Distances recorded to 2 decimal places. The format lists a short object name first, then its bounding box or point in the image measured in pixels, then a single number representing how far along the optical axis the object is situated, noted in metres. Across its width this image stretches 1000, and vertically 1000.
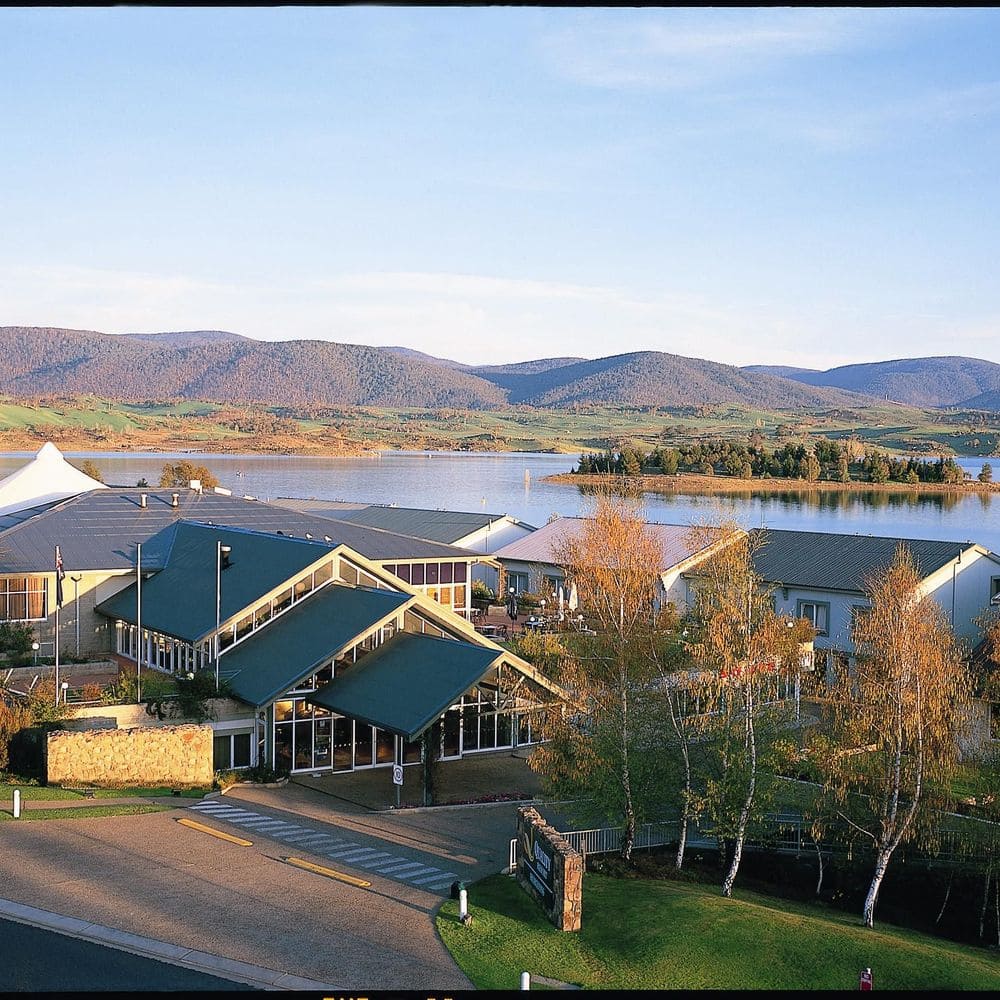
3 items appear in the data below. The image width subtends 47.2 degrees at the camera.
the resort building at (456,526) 51.16
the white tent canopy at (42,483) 55.47
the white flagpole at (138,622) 29.85
